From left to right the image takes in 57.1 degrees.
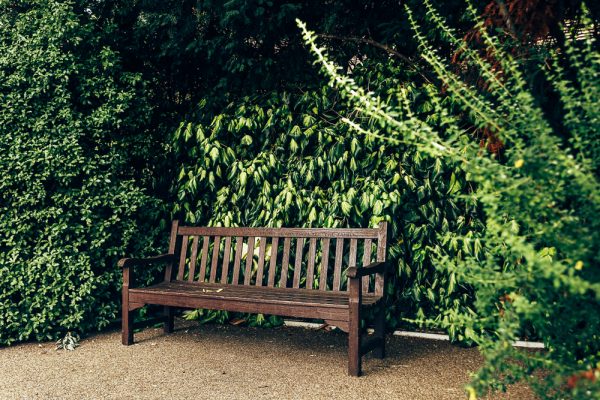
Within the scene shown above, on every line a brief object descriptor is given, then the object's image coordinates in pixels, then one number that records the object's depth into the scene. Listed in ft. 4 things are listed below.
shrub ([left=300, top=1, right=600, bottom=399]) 7.04
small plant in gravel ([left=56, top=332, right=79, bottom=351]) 15.43
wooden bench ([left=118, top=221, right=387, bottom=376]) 12.80
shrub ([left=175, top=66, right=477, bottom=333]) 15.44
